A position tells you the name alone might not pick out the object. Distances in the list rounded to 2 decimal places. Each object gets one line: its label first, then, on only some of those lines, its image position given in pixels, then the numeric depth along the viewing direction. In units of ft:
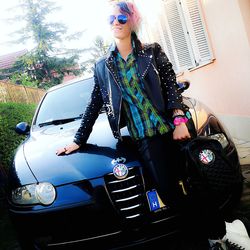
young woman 6.76
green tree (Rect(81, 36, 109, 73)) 152.77
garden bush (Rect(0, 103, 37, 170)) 24.08
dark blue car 7.22
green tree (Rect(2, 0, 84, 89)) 87.81
